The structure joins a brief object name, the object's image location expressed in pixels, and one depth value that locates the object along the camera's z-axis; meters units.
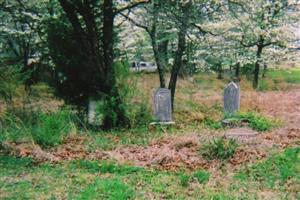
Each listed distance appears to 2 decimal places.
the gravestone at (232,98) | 13.98
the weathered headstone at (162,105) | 12.87
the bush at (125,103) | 12.18
